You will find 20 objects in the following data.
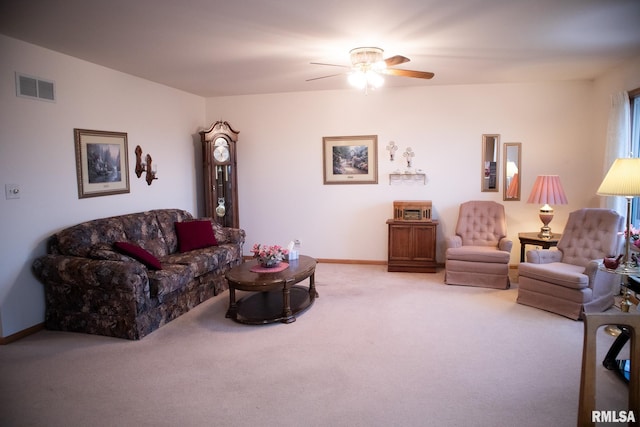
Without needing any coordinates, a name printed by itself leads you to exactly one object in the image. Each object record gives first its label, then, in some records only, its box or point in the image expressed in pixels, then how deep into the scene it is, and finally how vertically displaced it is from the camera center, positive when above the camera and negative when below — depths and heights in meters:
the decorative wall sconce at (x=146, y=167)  5.29 +0.17
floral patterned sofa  3.71 -0.92
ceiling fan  3.88 +1.03
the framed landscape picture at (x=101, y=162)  4.43 +0.21
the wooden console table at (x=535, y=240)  5.11 -0.78
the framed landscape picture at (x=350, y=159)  6.42 +0.31
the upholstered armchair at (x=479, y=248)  5.11 -0.90
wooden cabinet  5.84 -0.95
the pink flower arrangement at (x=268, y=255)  4.39 -0.80
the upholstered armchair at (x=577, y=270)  4.07 -0.95
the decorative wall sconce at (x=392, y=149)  6.32 +0.46
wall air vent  3.81 +0.88
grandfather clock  6.29 +0.11
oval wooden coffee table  4.02 -1.27
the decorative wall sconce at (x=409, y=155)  6.26 +0.36
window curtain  4.80 +0.51
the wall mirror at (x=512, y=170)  5.97 +0.12
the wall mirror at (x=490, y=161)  6.02 +0.25
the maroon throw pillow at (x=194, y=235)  5.18 -0.69
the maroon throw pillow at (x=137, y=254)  4.12 -0.73
